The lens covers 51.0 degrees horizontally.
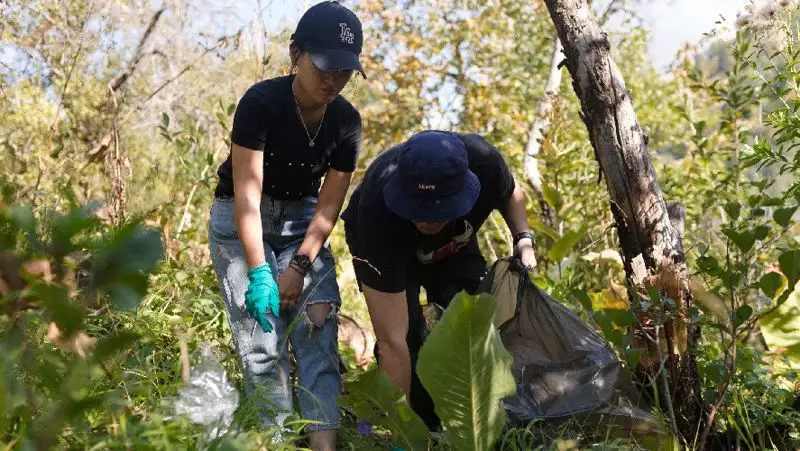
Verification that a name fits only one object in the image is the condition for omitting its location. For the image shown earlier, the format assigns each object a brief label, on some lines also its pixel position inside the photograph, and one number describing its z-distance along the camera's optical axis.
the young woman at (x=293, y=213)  2.83
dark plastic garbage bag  2.82
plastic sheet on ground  2.16
